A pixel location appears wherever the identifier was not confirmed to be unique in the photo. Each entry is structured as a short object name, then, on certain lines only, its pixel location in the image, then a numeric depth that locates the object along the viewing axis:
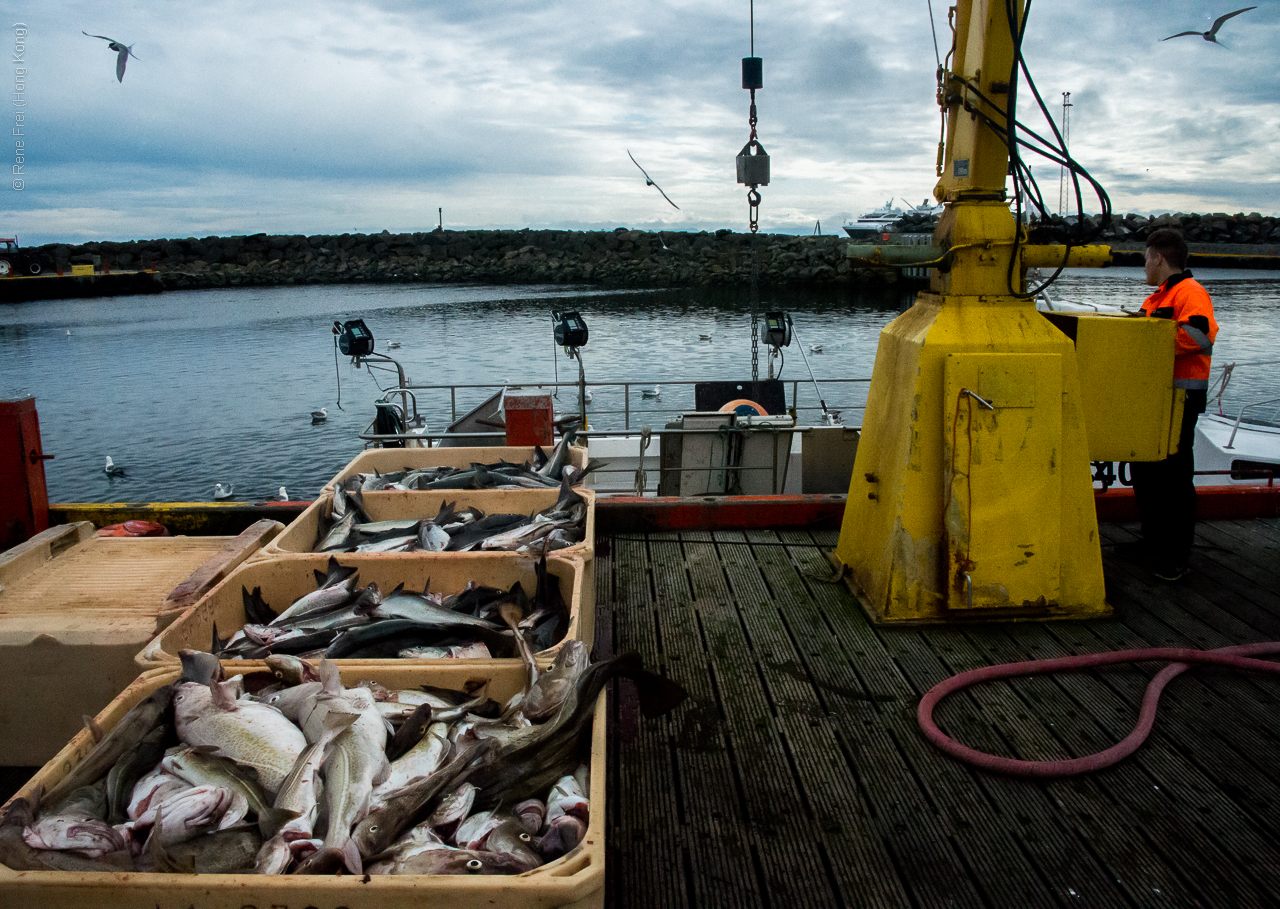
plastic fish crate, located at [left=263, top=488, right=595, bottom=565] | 4.45
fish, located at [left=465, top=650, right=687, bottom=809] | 1.99
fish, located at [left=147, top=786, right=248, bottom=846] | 1.77
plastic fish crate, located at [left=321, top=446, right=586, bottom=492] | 5.43
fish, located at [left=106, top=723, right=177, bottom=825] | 1.95
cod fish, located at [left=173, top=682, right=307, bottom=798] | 2.11
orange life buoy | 8.42
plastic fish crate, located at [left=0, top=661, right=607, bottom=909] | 1.52
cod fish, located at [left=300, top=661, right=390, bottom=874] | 1.69
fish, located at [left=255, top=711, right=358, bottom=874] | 1.67
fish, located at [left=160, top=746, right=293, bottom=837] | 1.96
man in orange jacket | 4.07
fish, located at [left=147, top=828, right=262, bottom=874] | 1.64
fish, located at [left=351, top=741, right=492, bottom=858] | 1.79
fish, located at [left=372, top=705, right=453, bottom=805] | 2.06
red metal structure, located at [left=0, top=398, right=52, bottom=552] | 4.56
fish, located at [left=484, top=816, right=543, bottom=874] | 1.67
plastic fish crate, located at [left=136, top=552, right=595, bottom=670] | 3.32
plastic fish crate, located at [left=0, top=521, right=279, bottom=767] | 2.88
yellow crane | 3.70
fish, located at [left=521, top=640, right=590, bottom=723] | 2.28
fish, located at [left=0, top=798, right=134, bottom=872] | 1.62
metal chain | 6.29
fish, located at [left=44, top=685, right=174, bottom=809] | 1.94
